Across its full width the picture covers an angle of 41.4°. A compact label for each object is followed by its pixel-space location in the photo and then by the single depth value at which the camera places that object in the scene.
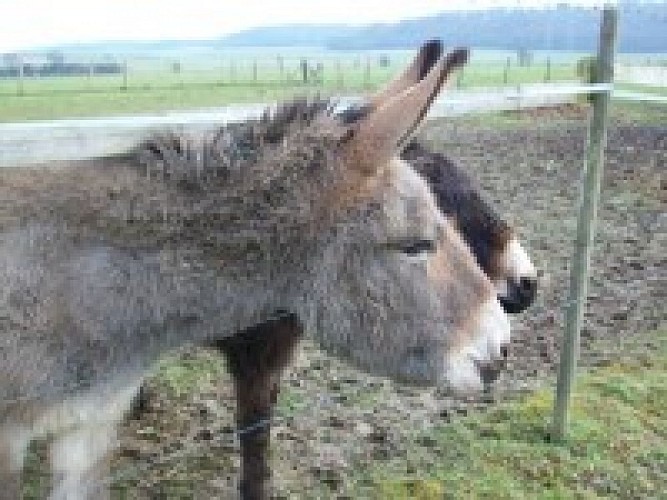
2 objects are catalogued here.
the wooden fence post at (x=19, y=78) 30.97
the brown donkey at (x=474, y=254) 3.76
